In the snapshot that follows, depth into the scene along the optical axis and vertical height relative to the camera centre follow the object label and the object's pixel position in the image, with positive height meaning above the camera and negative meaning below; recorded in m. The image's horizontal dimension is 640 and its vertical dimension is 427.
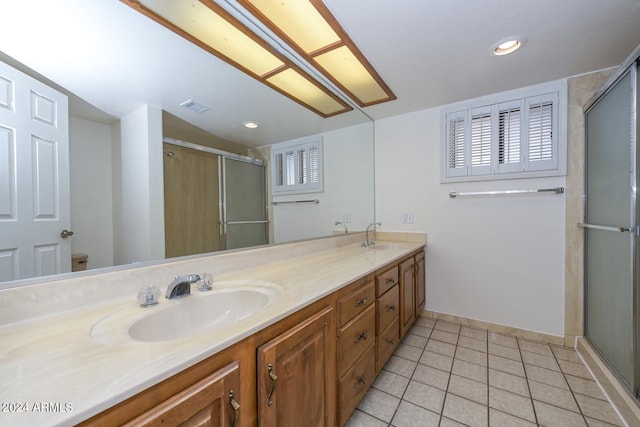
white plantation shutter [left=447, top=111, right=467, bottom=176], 2.27 +0.60
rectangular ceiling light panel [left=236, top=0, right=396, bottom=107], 1.26 +1.03
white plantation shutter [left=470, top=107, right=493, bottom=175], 2.17 +0.61
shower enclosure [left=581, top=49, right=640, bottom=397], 1.33 -0.10
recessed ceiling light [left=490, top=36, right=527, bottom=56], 1.46 +1.01
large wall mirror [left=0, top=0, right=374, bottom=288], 0.83 +0.45
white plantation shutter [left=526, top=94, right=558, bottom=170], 1.94 +0.61
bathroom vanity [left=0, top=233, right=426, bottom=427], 0.47 -0.34
